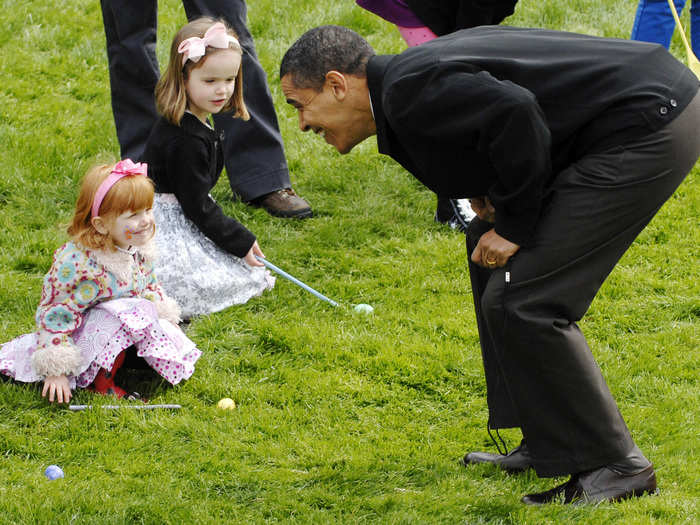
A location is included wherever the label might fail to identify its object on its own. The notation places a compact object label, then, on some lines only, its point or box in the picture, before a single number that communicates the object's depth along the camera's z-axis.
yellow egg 8.33
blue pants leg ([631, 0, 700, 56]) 12.20
